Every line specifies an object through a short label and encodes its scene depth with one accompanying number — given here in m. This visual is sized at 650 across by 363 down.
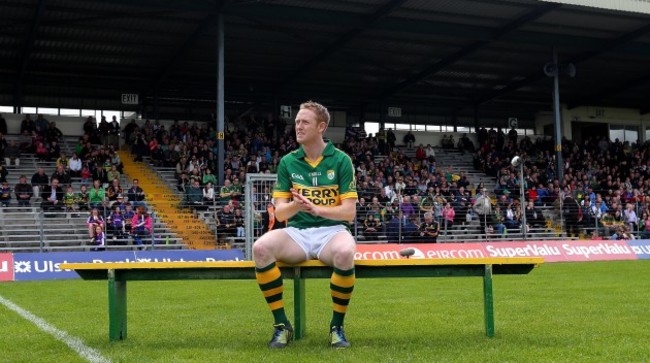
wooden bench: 5.73
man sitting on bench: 5.57
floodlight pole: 23.44
